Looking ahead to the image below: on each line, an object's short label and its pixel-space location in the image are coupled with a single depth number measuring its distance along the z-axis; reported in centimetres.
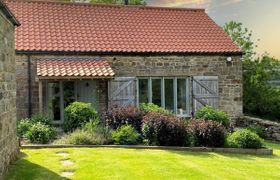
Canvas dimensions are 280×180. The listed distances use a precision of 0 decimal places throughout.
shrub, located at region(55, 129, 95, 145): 1270
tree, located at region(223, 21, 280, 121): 2497
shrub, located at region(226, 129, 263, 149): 1352
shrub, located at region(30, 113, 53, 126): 1457
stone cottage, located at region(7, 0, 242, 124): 1678
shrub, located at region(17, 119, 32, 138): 1380
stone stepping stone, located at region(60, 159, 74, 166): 989
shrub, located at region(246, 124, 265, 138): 1830
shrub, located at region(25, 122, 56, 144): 1298
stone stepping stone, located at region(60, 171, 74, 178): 880
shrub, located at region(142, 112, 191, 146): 1312
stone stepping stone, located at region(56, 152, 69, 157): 1100
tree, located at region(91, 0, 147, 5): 2965
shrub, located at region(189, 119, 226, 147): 1331
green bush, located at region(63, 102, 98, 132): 1416
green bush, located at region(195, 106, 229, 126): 1622
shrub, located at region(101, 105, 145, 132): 1389
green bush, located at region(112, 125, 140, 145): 1294
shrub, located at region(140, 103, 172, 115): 1508
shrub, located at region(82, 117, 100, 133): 1322
